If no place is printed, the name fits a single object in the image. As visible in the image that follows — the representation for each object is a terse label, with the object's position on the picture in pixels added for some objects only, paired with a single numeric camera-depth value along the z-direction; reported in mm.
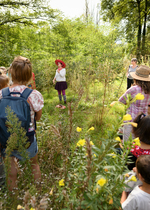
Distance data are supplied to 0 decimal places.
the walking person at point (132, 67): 5773
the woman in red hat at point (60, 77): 4876
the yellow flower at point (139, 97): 850
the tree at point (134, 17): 14094
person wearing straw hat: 2111
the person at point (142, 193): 1150
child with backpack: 1318
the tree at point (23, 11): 6000
